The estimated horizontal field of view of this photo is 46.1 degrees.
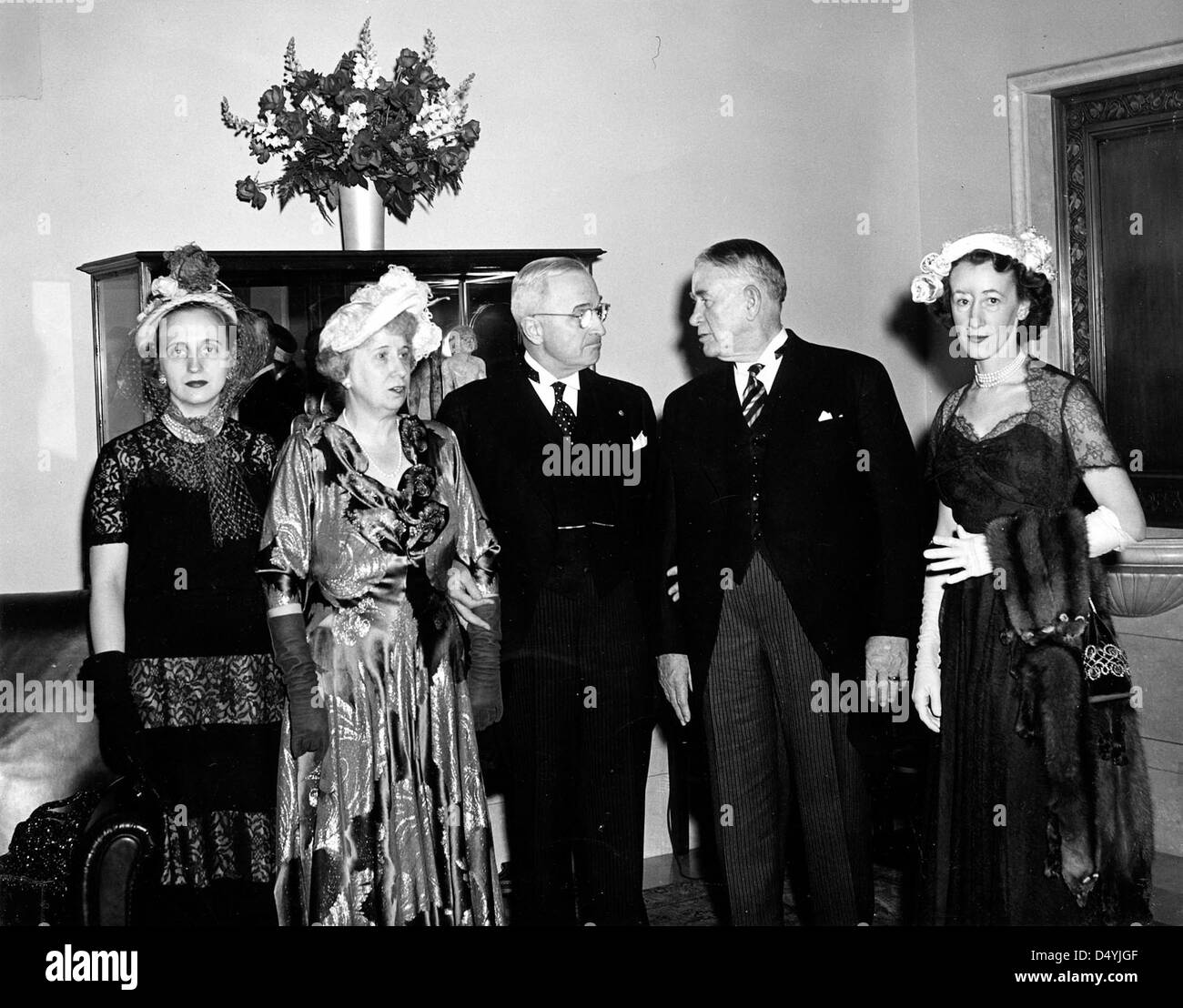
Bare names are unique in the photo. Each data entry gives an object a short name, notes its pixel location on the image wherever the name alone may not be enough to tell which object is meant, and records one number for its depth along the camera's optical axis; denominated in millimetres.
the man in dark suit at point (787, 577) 3291
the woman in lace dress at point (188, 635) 3203
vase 4086
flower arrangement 4031
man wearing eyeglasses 3451
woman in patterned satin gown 3096
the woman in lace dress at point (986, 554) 3135
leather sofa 3061
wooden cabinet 3822
